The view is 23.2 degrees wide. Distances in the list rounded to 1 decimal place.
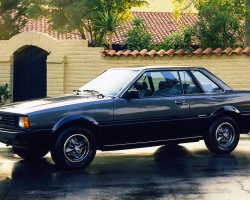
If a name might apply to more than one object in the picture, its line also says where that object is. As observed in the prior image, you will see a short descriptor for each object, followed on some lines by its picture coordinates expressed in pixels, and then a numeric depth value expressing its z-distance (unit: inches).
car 346.6
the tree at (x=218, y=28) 761.0
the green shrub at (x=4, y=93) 703.1
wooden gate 723.4
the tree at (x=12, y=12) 1159.6
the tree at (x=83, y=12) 1040.8
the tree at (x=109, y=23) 851.4
